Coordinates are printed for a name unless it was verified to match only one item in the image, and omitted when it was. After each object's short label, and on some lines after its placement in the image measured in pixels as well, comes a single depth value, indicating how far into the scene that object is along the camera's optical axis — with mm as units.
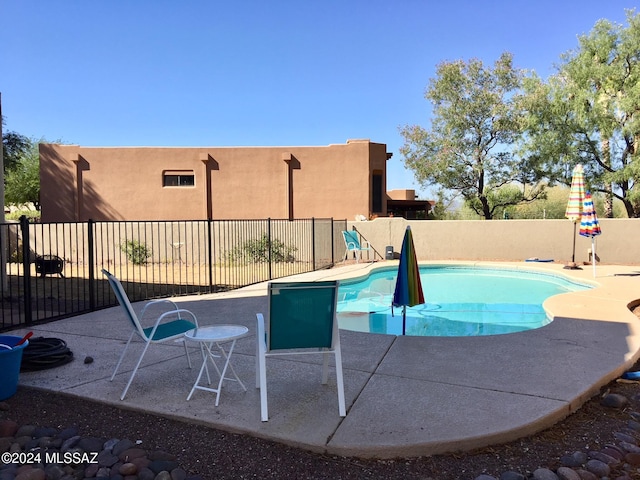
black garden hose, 4090
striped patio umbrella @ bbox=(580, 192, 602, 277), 10367
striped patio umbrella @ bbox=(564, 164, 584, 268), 11062
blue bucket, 3375
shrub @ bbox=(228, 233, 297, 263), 15641
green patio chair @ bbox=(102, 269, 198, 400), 3486
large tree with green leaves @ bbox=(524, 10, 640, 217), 17562
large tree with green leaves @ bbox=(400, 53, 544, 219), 20188
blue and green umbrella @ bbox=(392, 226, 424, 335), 5590
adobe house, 18797
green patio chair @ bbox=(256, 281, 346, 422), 3076
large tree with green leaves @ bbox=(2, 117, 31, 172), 23031
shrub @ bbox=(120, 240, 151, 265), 16250
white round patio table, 3352
